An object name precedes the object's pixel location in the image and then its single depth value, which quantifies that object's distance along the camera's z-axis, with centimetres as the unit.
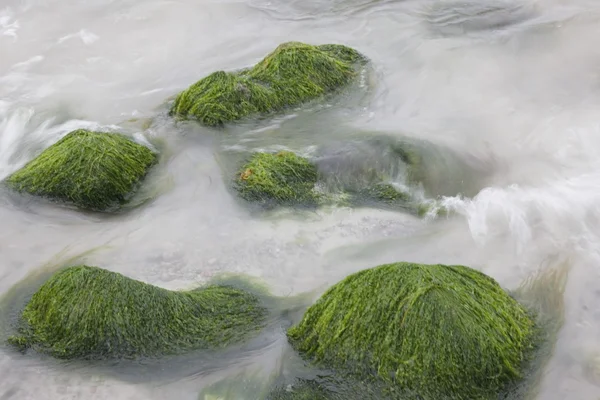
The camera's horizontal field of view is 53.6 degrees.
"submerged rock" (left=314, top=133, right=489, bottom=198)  638
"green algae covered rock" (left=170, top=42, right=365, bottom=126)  728
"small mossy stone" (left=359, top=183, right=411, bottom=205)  618
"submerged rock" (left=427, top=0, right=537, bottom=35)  956
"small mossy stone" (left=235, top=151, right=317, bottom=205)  616
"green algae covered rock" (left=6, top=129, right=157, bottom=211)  613
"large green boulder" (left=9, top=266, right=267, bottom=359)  463
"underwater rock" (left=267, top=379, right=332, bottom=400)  432
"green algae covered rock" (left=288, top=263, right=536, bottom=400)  426
